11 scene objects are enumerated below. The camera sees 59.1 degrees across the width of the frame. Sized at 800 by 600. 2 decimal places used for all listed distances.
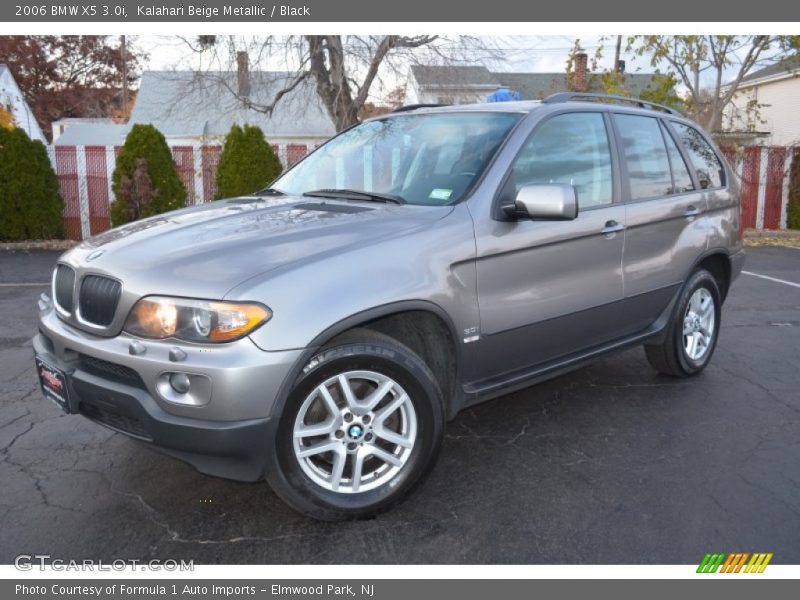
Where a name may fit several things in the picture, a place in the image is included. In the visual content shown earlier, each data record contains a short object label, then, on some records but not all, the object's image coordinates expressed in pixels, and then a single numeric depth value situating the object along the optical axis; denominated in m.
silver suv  2.72
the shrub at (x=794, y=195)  15.97
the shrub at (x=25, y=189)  13.66
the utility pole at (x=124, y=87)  40.48
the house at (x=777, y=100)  28.47
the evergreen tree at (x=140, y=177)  13.77
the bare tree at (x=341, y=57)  16.11
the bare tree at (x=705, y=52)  16.64
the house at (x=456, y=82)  16.88
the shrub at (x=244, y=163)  14.35
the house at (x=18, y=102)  30.10
